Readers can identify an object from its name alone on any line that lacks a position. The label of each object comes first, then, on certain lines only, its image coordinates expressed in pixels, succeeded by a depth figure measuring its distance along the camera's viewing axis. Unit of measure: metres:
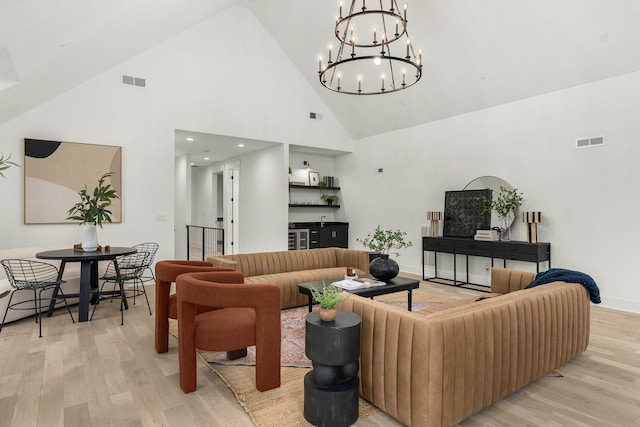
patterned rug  3.08
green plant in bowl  2.23
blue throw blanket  3.10
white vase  4.50
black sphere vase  4.20
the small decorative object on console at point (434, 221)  6.94
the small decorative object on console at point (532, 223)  5.48
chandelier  5.91
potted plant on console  5.81
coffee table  3.87
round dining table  4.03
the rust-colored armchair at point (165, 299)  3.15
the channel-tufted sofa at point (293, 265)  4.67
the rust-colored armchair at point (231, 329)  2.49
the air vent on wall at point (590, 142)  5.05
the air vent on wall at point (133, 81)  6.01
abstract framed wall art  5.30
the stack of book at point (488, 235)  5.94
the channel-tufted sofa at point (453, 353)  1.97
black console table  5.36
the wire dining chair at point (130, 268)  4.59
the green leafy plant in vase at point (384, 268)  4.21
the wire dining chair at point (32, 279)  3.85
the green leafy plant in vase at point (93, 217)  4.52
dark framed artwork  6.27
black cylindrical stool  2.13
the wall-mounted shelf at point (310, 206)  8.60
